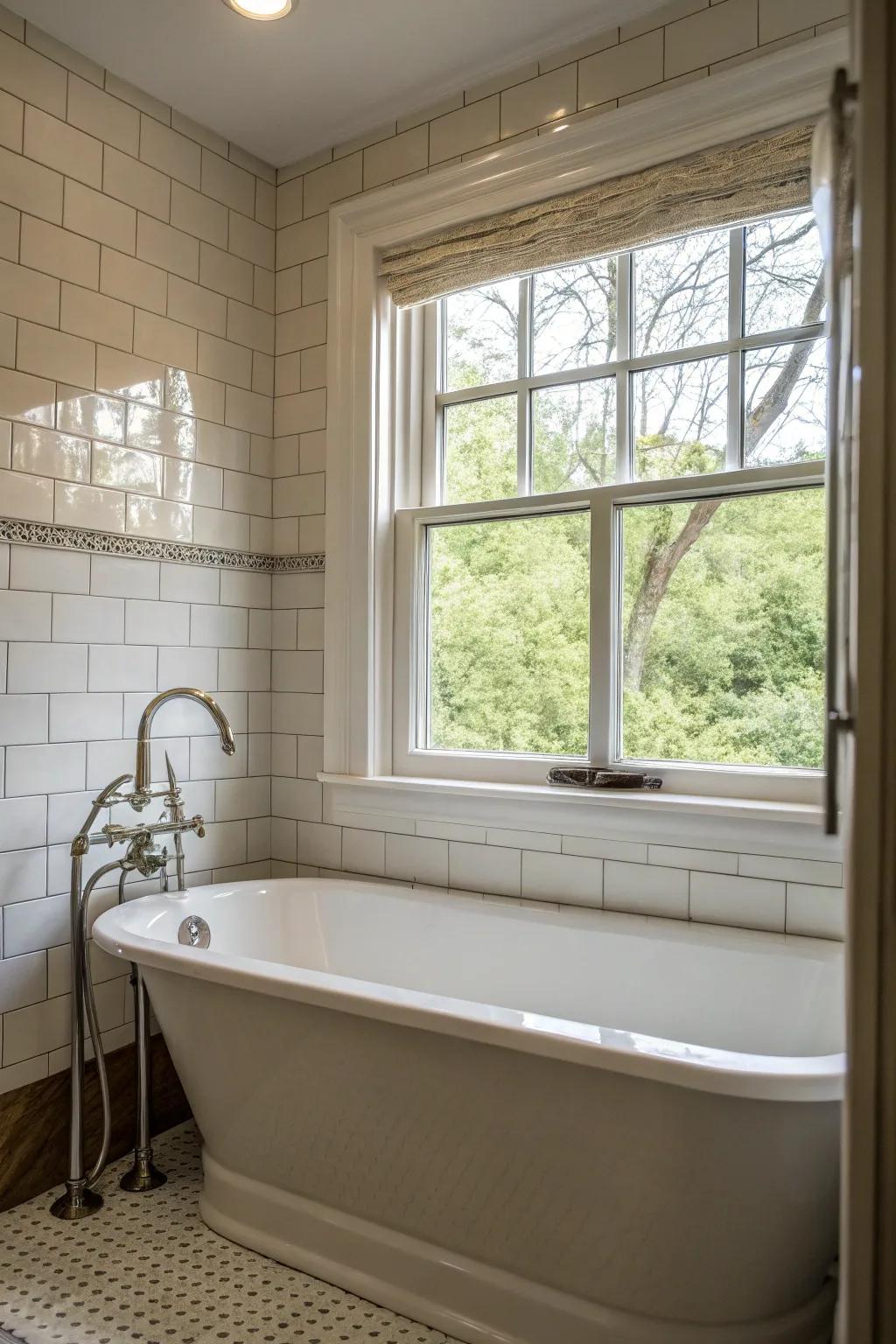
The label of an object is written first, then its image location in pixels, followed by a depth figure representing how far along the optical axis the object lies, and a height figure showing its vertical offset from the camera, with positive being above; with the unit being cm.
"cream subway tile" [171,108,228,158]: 271 +159
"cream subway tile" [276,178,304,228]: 298 +151
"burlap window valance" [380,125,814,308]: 215 +117
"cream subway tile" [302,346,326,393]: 290 +96
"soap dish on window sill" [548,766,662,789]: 231 -23
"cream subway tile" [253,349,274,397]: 296 +96
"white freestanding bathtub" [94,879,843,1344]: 149 -77
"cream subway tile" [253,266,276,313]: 297 +123
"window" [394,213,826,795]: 222 +42
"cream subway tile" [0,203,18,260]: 225 +106
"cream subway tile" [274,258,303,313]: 297 +123
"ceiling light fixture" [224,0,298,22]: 223 +159
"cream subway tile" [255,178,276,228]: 298 +150
